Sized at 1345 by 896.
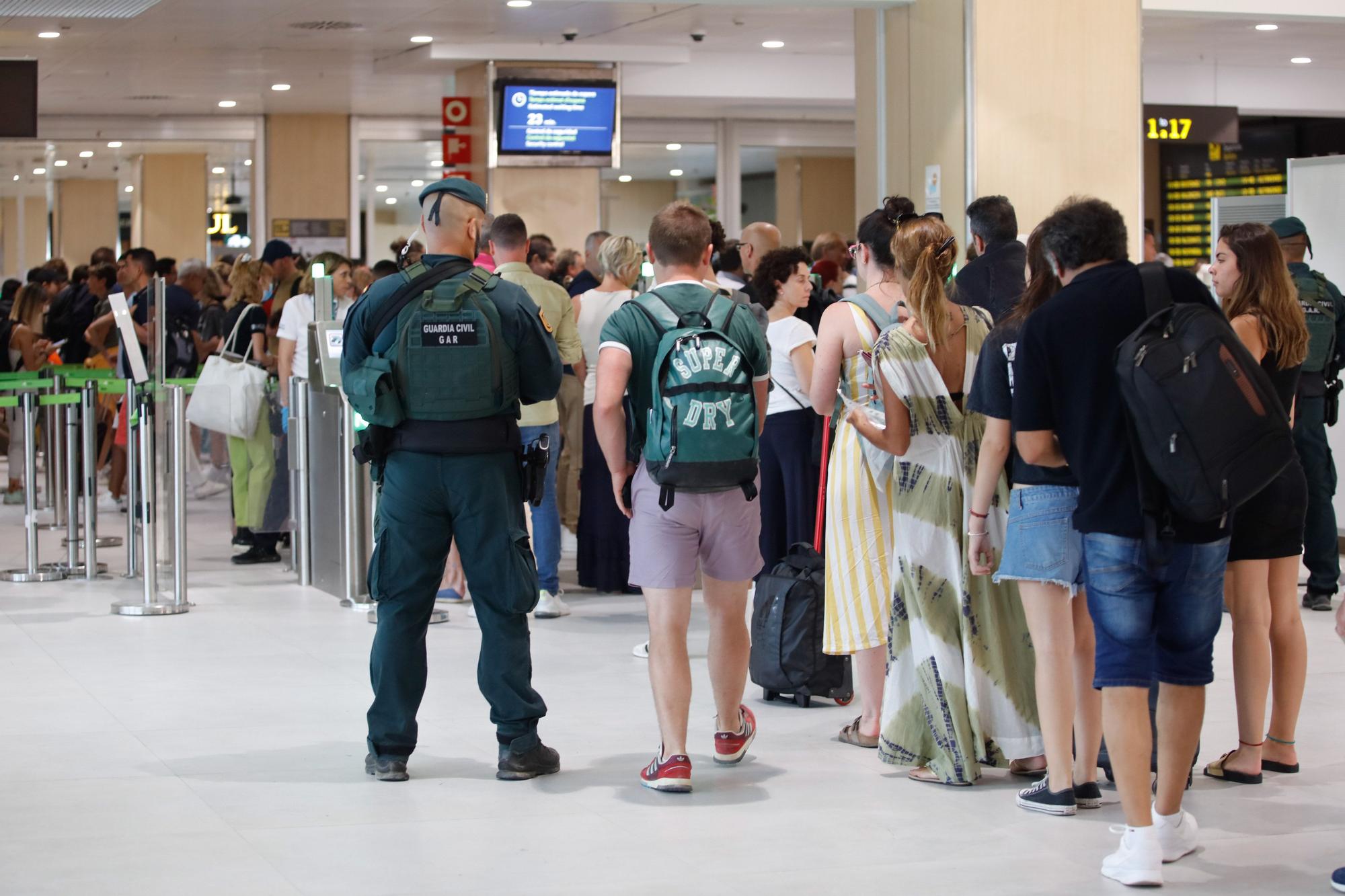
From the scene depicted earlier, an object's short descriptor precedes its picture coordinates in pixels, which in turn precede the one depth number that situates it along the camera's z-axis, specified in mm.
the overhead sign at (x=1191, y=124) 15578
